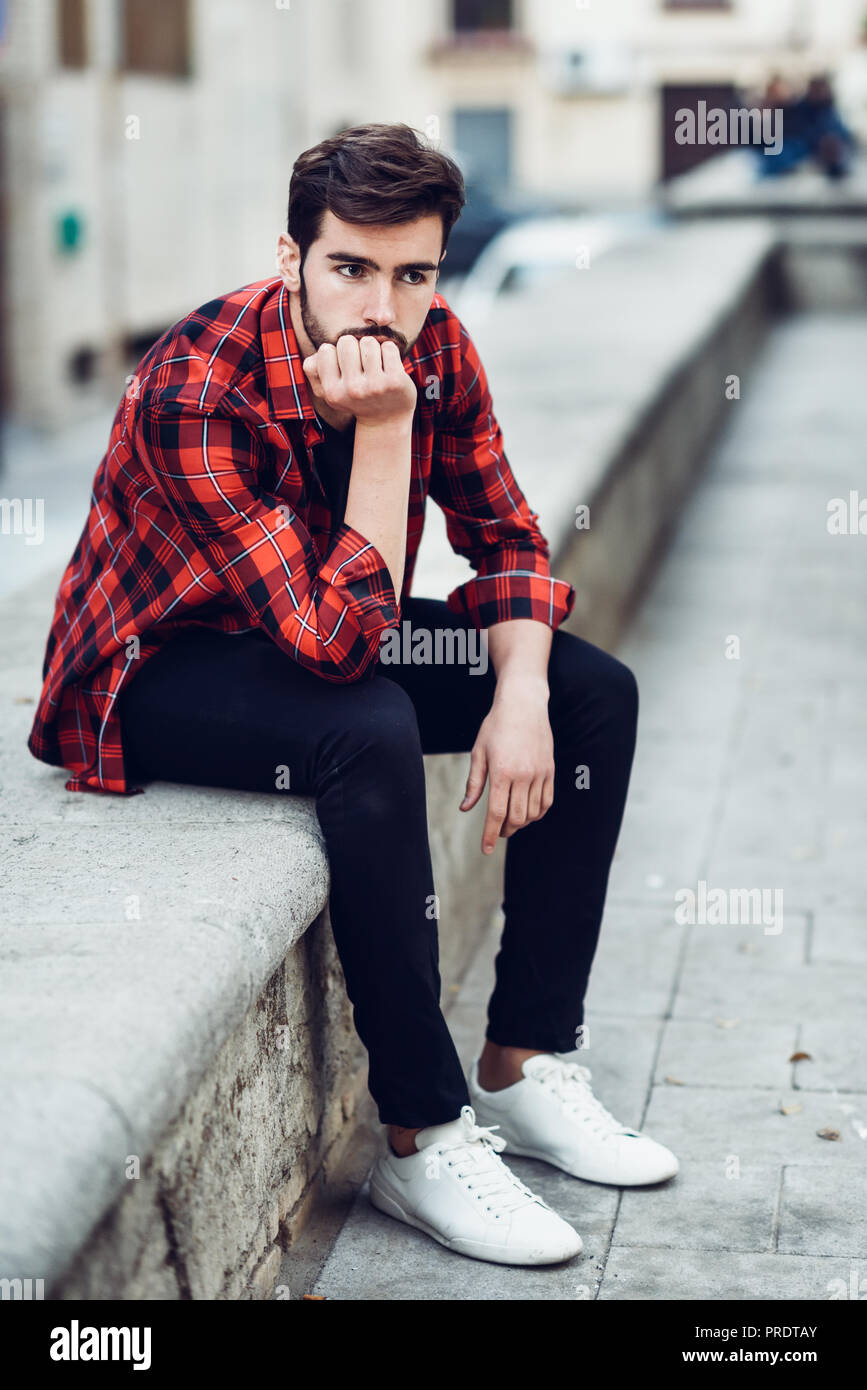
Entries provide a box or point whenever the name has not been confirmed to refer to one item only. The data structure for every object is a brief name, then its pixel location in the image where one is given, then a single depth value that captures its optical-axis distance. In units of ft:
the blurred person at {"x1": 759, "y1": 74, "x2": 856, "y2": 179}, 47.39
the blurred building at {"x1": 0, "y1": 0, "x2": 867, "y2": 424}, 40.91
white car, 48.21
